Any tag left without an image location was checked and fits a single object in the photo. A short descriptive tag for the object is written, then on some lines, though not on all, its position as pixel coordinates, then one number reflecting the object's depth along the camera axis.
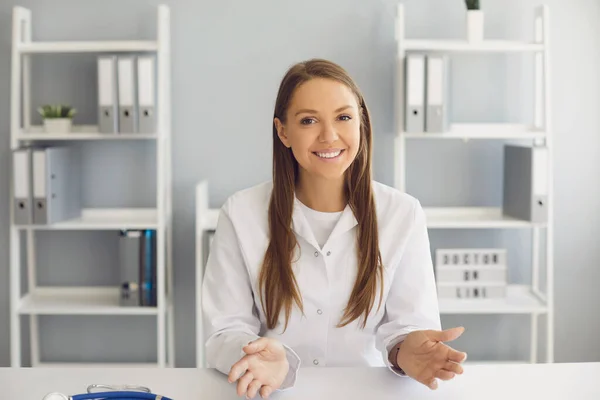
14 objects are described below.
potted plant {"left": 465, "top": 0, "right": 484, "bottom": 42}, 3.01
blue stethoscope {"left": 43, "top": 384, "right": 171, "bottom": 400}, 1.07
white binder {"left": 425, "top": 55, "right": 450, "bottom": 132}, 2.94
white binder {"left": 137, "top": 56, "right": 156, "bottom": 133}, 2.95
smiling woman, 1.54
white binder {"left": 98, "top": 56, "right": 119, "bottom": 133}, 2.97
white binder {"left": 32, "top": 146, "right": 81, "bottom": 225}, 2.96
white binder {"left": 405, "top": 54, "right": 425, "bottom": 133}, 2.94
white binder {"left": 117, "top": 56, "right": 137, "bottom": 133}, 2.96
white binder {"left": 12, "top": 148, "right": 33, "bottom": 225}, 2.97
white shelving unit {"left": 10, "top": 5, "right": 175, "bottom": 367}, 3.01
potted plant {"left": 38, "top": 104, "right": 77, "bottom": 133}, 3.08
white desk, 1.21
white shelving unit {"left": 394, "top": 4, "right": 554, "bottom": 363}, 2.99
